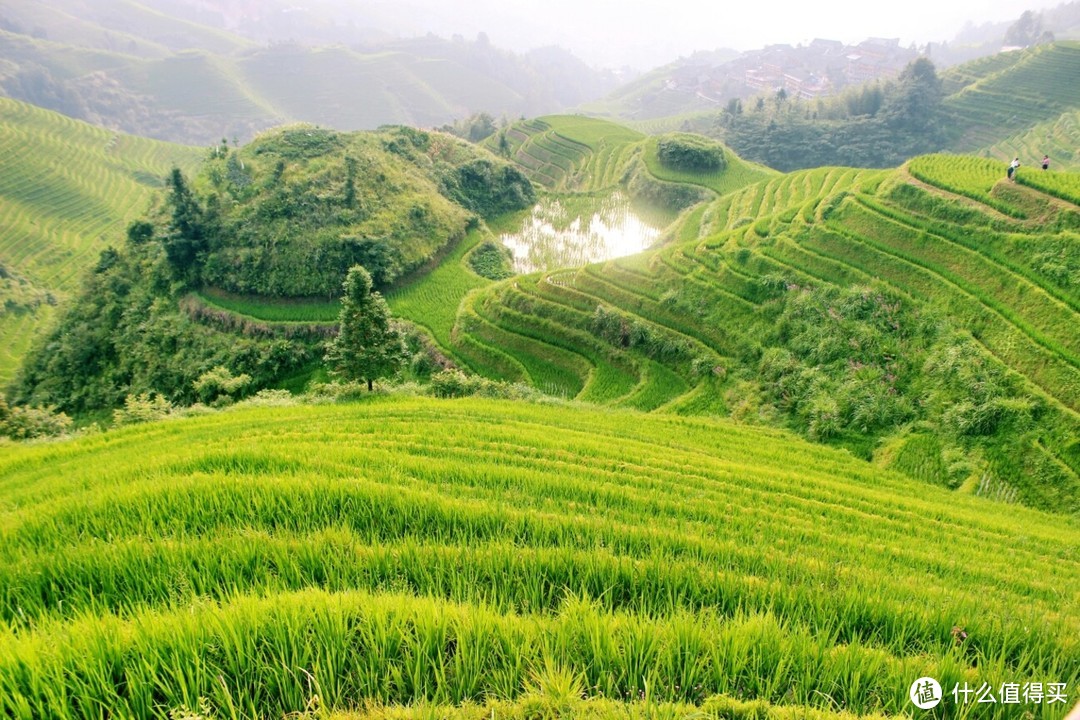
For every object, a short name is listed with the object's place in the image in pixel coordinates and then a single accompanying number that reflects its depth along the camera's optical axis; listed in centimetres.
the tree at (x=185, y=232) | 3403
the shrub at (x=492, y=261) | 3978
